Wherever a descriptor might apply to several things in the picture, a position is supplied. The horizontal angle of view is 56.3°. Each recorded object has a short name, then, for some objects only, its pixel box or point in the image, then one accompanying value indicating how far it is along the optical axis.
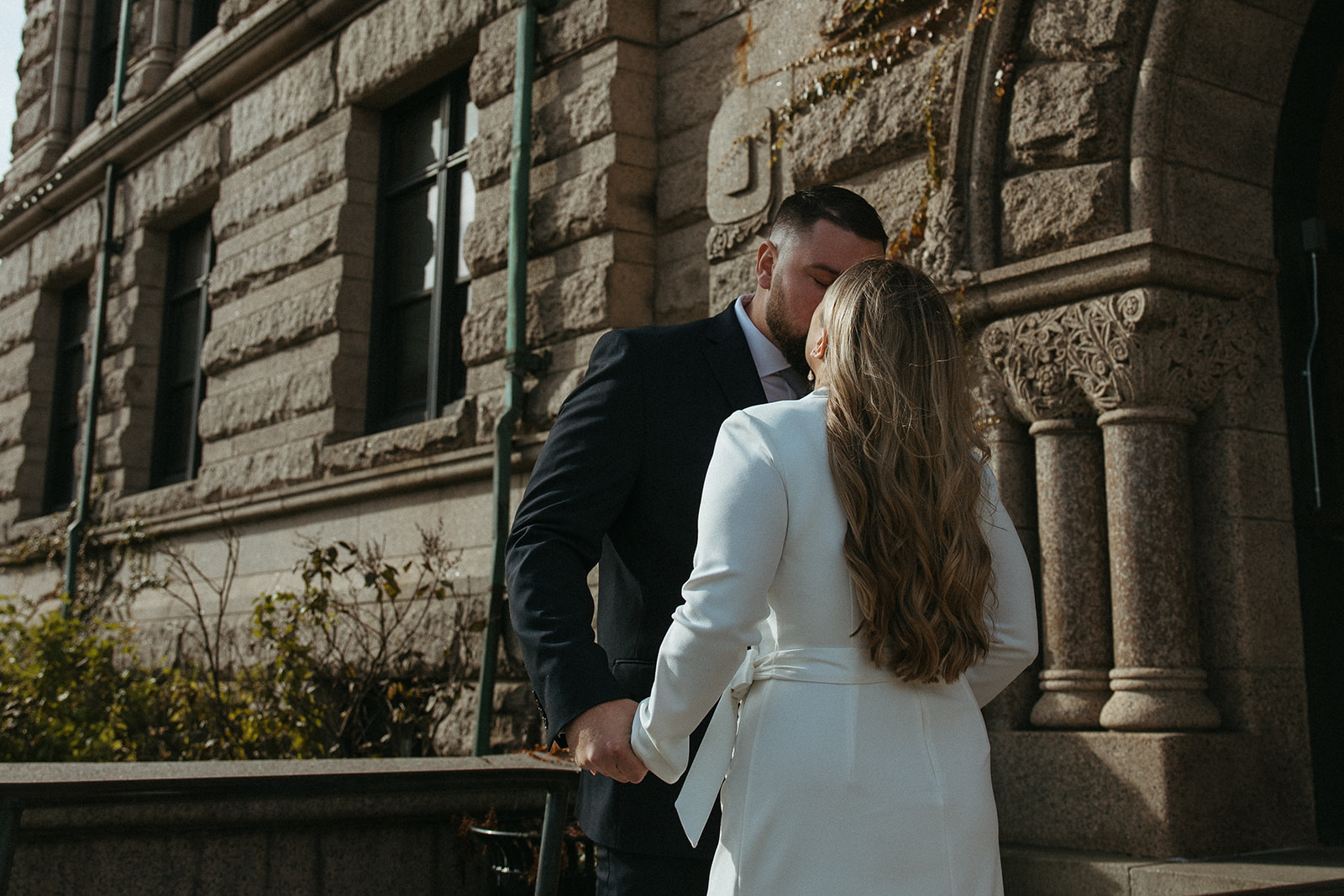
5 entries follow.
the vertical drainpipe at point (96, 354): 10.70
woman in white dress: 1.85
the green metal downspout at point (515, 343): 6.61
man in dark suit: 2.30
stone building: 4.25
